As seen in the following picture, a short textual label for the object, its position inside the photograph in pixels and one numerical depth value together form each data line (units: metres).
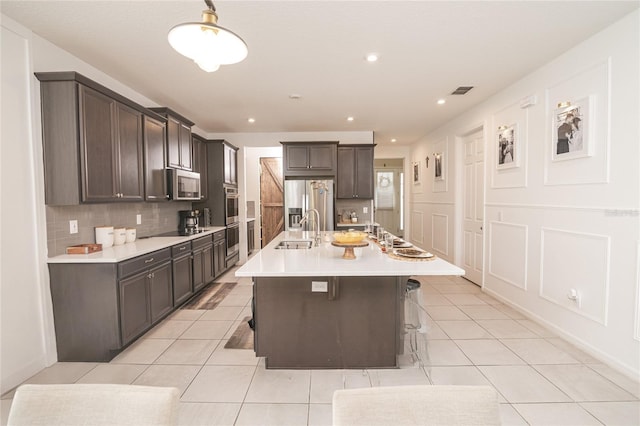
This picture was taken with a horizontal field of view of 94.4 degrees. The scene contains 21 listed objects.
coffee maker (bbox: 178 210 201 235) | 4.33
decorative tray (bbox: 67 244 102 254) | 2.51
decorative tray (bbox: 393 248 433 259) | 2.29
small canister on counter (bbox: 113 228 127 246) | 2.98
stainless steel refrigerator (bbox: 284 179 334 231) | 5.42
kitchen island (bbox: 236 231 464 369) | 2.27
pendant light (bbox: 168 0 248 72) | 1.40
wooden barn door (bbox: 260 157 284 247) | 7.69
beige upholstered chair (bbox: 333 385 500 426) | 0.78
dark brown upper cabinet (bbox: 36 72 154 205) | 2.34
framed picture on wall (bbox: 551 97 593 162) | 2.52
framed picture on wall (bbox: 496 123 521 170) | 3.43
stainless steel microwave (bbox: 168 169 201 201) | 3.69
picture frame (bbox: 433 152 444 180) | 5.53
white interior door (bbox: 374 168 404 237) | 8.44
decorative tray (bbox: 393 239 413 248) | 2.77
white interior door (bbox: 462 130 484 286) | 4.40
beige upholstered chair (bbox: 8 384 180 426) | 0.79
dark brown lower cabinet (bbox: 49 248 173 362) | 2.40
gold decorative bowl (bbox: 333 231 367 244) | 2.31
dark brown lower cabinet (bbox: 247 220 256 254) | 6.70
